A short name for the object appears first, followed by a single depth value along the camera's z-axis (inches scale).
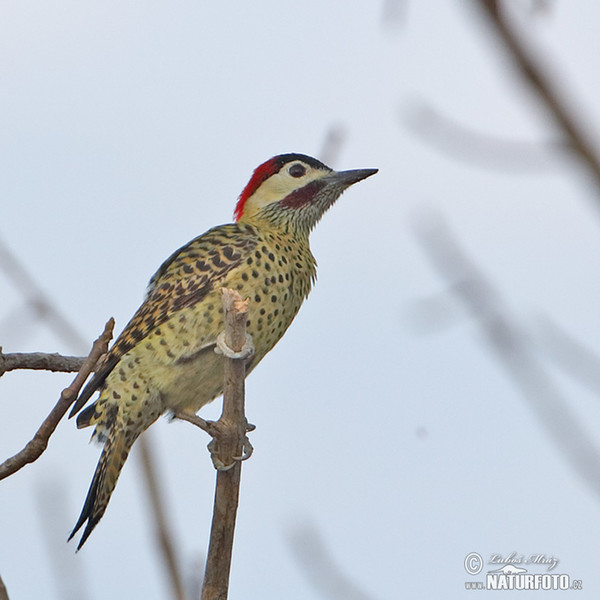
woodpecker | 438.3
